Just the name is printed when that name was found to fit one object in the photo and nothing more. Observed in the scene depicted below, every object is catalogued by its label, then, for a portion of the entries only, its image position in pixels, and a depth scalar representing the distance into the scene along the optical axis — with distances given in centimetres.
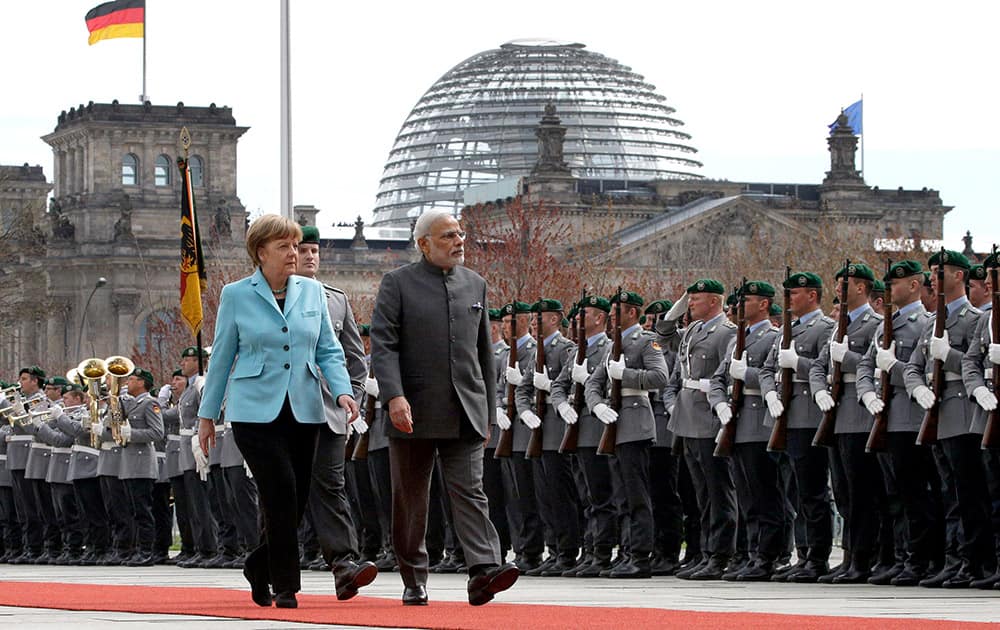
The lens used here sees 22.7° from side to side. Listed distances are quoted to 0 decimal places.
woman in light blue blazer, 1365
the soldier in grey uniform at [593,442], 1994
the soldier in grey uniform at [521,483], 2095
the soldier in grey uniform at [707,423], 1905
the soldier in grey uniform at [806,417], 1814
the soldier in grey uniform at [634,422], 1934
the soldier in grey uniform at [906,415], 1716
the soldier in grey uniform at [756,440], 1853
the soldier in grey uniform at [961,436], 1659
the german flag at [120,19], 7556
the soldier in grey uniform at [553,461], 2045
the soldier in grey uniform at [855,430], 1770
